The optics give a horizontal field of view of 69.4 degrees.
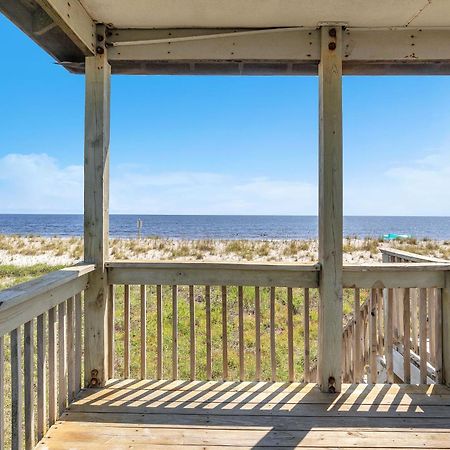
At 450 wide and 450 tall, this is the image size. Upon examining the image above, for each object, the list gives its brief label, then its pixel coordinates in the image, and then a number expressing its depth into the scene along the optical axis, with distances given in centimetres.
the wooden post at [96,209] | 216
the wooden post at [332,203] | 210
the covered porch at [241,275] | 180
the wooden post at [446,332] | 220
